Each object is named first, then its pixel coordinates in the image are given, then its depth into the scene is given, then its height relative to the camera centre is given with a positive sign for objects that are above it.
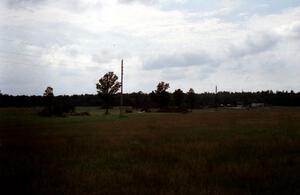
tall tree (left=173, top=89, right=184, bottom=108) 141.38 +2.83
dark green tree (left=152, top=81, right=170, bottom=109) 126.62 +2.84
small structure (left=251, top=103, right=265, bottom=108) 182.88 +0.30
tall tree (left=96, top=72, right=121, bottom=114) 107.44 +4.65
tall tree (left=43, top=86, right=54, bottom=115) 121.51 +2.71
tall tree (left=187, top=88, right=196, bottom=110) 156.14 +3.05
